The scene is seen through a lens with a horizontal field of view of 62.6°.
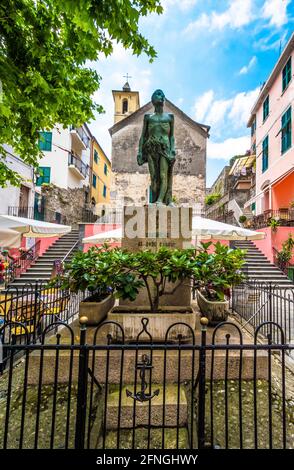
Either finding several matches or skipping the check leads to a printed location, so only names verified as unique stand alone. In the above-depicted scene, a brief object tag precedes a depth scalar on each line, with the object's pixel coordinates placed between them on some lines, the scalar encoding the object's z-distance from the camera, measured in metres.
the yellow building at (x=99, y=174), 28.39
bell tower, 30.03
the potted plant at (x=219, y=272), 3.32
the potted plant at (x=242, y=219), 16.44
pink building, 14.05
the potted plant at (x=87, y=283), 3.56
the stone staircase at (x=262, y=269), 10.99
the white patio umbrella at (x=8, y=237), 5.29
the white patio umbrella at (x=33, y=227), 5.57
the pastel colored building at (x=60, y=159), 20.19
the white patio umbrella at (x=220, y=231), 6.78
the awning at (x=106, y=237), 6.65
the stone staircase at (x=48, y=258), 11.80
